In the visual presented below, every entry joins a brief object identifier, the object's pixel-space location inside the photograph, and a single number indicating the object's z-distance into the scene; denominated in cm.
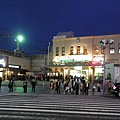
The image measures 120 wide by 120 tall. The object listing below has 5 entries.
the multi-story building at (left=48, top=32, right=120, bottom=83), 4594
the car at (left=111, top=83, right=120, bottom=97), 2436
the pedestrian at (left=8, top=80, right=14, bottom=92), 2847
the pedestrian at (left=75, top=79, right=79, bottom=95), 2726
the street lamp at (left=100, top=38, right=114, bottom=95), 2580
